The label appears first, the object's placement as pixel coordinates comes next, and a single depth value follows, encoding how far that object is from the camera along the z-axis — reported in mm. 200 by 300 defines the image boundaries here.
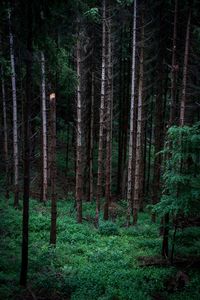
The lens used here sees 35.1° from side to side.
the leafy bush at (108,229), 14755
